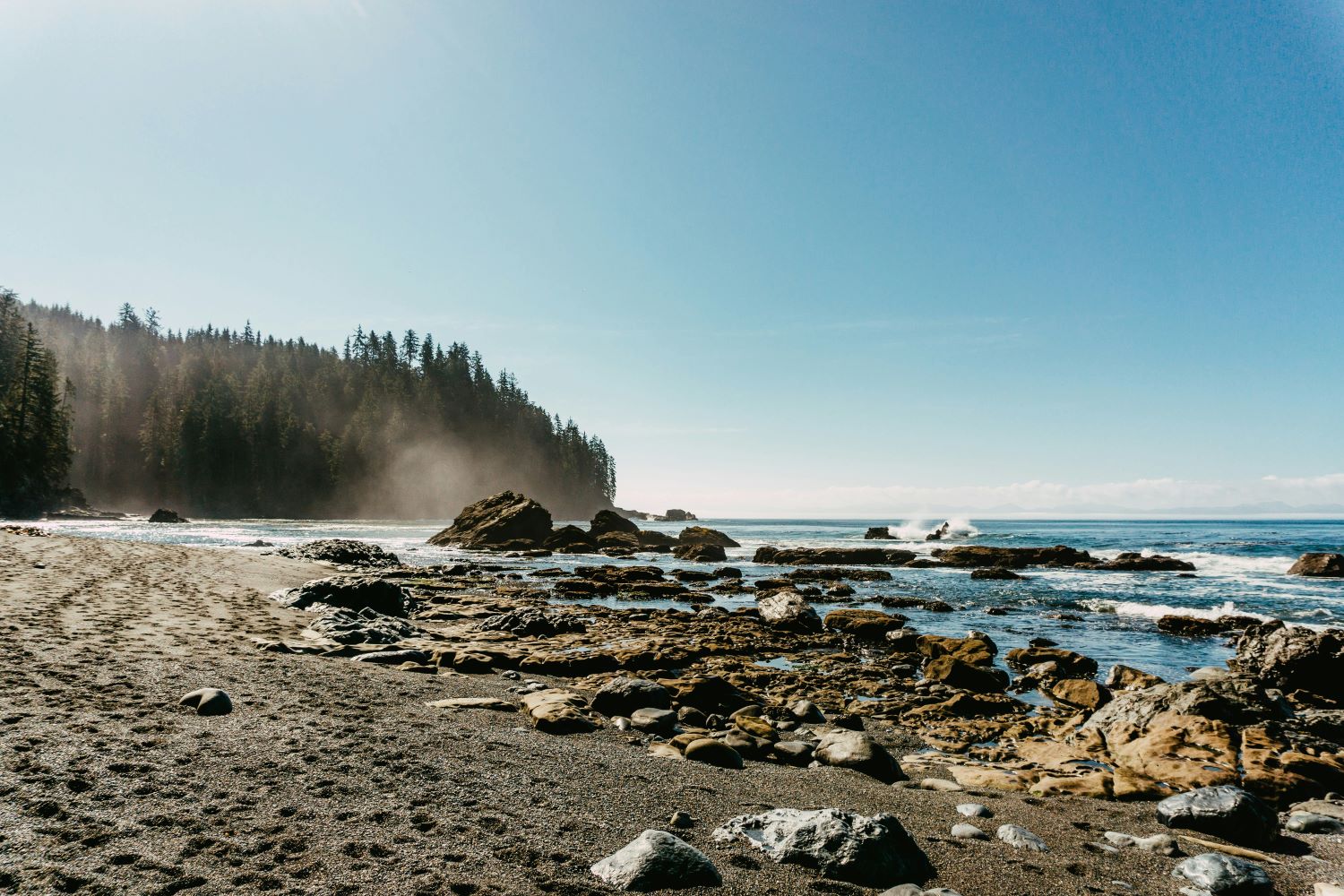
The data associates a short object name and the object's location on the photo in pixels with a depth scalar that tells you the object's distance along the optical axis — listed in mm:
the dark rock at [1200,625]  19438
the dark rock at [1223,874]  5078
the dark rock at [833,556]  45875
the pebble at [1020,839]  5715
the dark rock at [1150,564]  40428
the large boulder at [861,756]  7707
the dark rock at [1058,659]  13961
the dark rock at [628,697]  9594
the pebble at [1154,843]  5824
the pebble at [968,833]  5836
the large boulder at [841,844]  4734
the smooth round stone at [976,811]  6445
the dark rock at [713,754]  7570
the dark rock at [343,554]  32938
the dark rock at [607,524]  63781
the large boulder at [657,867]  4301
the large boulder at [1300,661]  12703
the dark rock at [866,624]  17766
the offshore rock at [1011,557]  44281
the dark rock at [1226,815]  6121
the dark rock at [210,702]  6895
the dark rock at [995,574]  36125
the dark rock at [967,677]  12539
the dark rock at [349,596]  16953
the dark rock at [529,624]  16484
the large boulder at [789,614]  19219
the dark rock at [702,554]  47500
